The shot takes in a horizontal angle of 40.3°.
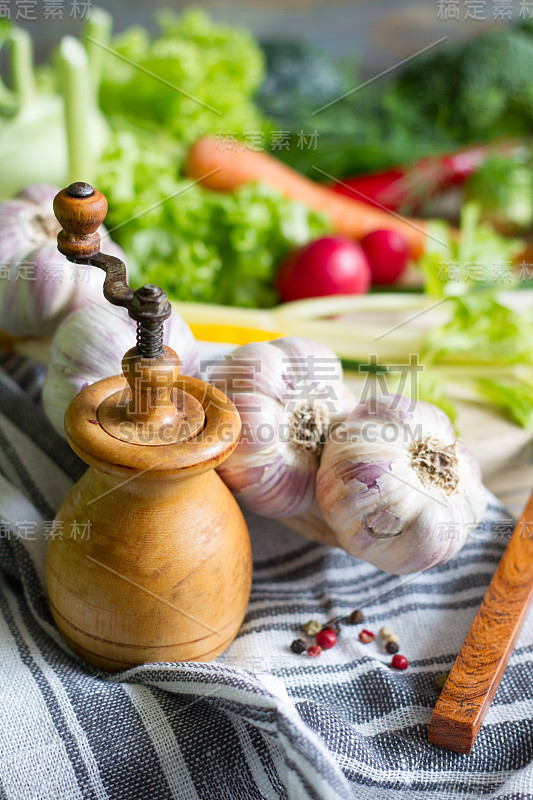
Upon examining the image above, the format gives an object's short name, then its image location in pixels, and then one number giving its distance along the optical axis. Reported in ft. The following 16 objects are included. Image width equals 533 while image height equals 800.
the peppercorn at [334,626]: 2.17
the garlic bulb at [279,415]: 2.10
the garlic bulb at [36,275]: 2.50
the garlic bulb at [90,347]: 2.12
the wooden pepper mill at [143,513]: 1.64
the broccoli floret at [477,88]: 6.04
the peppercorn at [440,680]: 2.01
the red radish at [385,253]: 4.52
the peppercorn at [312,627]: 2.15
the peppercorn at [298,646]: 2.09
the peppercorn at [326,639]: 2.10
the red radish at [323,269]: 3.99
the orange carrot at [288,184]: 4.70
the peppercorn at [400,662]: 2.07
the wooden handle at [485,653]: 1.80
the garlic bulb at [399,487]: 1.97
